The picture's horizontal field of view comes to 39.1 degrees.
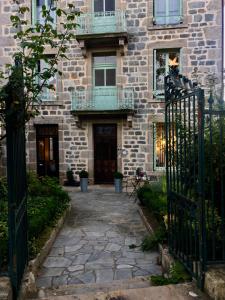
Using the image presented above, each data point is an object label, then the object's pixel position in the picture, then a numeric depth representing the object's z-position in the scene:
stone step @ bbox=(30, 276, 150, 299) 3.83
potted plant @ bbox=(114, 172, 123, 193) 11.90
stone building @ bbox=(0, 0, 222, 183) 12.43
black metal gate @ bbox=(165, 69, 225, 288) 3.32
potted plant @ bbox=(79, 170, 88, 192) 12.17
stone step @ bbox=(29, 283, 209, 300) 3.19
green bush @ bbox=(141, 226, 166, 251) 5.21
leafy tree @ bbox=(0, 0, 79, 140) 3.45
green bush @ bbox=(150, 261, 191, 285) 3.64
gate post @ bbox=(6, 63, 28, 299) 3.18
